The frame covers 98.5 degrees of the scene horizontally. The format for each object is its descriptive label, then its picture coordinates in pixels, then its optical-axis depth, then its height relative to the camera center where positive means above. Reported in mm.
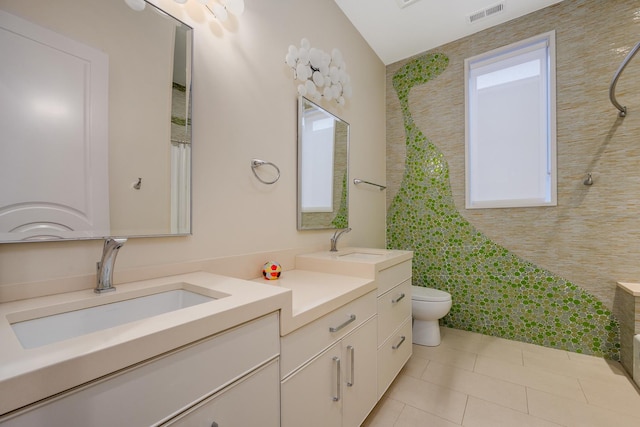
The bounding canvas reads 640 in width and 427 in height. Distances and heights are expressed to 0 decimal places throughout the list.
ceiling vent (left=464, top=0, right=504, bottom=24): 2150 +1624
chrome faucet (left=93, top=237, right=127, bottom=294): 827 -155
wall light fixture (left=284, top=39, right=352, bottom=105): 1680 +950
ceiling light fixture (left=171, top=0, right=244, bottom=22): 1212 +933
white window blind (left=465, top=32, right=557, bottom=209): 2195 +759
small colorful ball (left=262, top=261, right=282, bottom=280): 1356 -278
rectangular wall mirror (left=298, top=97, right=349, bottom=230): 1754 +331
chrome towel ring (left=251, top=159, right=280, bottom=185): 1430 +264
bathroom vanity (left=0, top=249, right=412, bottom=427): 448 -324
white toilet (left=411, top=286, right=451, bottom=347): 2174 -775
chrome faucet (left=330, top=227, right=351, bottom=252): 1929 -166
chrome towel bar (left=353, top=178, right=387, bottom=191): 2336 +289
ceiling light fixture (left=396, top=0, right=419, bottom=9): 2090 +1625
